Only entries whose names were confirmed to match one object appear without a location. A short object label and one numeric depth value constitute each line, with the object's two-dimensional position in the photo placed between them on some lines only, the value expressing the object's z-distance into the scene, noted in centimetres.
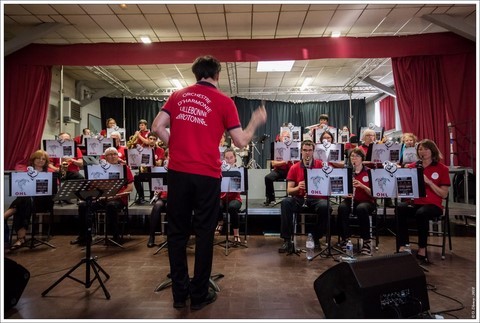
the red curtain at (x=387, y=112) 1142
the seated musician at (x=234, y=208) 454
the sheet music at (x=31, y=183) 402
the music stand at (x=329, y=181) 366
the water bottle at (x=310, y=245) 402
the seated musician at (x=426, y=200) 373
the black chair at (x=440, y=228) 391
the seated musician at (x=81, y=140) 681
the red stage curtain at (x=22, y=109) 682
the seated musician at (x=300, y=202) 415
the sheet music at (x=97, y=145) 594
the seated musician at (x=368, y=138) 613
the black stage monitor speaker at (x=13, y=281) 231
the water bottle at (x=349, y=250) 388
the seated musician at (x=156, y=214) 443
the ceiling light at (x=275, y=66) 899
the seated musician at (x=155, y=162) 579
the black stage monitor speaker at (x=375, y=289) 185
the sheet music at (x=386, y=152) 523
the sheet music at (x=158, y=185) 465
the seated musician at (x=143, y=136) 689
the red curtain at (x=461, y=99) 630
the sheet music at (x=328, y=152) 524
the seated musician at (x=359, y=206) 403
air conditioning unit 921
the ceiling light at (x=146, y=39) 696
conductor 222
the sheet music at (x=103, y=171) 455
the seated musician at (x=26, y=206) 447
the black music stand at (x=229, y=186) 351
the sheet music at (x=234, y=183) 415
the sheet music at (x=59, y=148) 557
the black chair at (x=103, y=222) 452
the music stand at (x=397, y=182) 349
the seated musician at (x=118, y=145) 605
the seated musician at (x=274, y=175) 595
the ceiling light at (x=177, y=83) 1062
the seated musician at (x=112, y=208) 458
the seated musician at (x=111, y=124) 743
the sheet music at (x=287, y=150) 540
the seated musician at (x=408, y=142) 544
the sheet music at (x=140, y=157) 534
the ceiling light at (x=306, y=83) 1064
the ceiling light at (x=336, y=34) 679
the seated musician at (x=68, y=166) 594
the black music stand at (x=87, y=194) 276
